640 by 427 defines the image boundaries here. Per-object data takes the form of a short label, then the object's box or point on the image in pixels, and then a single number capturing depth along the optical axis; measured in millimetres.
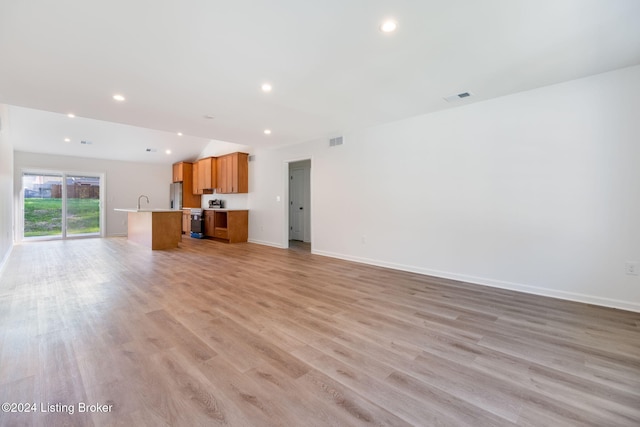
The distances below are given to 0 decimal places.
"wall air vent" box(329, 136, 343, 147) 5294
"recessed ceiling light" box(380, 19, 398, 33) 2055
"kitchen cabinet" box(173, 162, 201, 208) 9320
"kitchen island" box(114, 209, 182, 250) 6223
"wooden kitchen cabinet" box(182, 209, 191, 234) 8844
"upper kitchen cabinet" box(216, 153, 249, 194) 7453
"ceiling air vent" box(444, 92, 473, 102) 3375
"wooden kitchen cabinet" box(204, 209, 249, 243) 7336
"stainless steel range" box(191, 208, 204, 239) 8328
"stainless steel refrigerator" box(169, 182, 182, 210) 9428
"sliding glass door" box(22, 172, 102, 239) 7598
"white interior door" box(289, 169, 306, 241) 7781
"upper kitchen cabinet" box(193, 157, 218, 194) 8295
